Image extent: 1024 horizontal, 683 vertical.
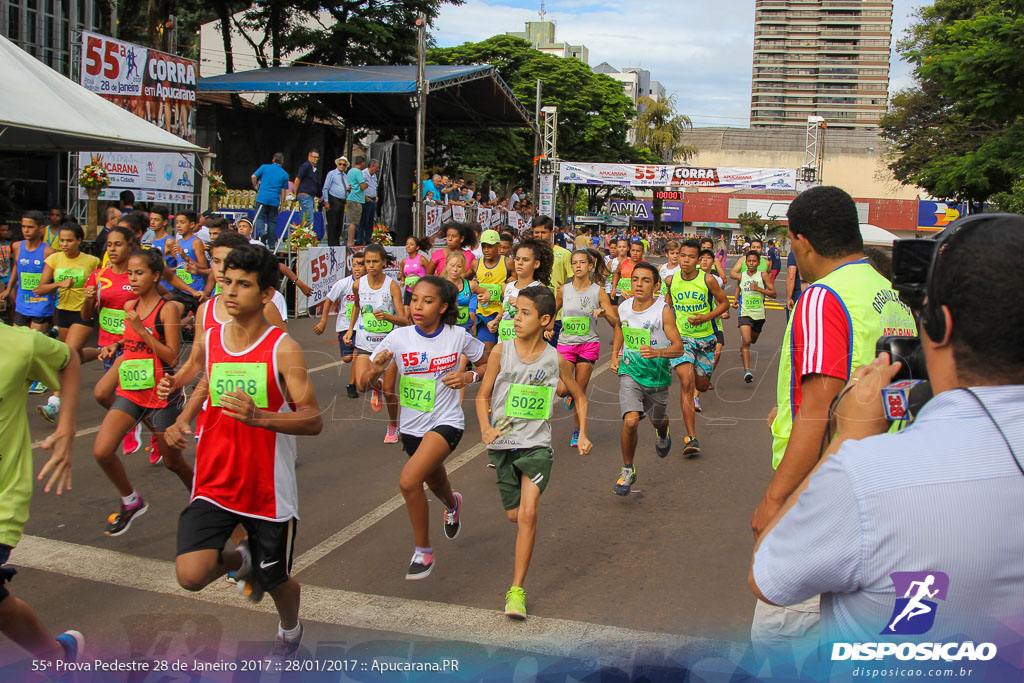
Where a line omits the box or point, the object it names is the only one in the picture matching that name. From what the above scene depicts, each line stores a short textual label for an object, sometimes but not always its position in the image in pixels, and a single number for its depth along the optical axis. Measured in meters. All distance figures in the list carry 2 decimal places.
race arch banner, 26.94
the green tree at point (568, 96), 44.38
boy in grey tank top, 4.45
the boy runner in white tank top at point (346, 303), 8.66
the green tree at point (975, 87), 21.55
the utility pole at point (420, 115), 17.44
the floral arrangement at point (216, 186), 16.67
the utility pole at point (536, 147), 27.18
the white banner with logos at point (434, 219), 19.69
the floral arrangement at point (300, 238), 15.12
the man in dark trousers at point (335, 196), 16.75
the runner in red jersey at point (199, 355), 3.97
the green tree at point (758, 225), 60.88
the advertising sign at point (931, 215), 55.93
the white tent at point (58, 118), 11.09
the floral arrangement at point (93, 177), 14.55
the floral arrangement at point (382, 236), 17.47
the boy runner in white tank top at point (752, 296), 11.26
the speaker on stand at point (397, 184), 18.88
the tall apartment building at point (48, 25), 18.48
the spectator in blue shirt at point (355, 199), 16.83
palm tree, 57.81
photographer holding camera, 1.33
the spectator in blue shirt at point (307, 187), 16.36
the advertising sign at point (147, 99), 16.03
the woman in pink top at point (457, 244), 9.28
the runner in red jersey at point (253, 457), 3.41
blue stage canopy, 20.27
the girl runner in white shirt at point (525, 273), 7.12
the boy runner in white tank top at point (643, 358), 6.19
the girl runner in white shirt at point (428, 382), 4.55
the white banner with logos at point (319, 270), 15.09
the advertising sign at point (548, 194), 28.86
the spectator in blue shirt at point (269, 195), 15.31
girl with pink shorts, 7.69
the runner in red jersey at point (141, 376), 4.95
